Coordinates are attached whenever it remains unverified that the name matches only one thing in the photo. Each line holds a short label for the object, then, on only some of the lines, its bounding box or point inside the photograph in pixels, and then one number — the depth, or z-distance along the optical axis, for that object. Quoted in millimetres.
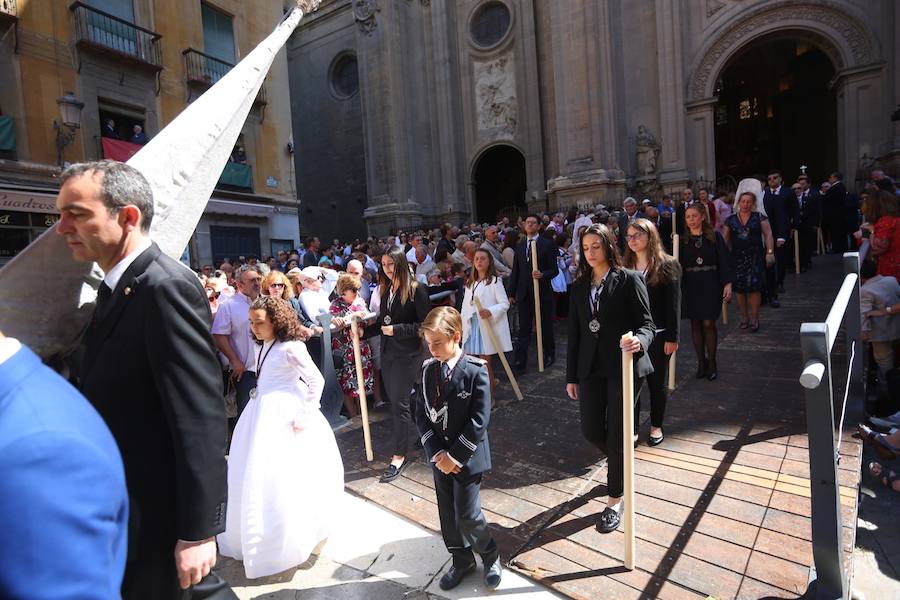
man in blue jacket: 813
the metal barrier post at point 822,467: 2287
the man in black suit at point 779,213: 8812
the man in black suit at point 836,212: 12000
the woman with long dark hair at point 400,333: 4867
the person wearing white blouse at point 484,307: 6043
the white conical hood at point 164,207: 1798
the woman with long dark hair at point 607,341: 3518
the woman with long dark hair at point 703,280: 5875
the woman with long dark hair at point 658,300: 4559
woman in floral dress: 5965
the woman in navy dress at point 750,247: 7137
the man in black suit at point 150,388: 1705
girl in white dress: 3307
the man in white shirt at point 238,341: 5234
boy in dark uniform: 2922
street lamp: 13508
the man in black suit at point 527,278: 7207
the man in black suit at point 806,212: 10773
